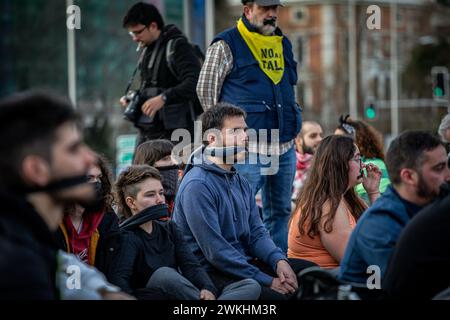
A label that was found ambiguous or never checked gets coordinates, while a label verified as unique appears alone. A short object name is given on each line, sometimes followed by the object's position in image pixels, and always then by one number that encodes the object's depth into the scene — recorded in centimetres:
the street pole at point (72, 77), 1805
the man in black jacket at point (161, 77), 843
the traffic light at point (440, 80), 1622
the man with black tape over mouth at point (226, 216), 631
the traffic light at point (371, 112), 1317
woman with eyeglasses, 657
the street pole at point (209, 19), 1499
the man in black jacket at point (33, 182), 354
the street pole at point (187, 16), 1369
